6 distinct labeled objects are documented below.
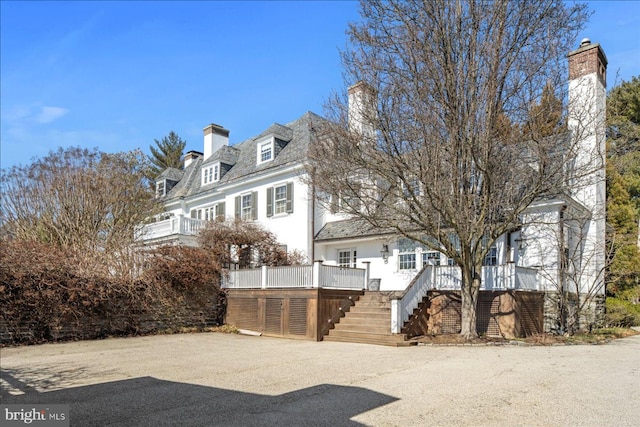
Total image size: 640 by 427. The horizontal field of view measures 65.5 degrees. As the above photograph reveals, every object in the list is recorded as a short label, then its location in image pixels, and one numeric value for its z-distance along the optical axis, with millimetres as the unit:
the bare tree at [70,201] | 20719
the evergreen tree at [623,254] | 20250
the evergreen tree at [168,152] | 54562
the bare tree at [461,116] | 13180
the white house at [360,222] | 15992
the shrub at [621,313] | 19672
